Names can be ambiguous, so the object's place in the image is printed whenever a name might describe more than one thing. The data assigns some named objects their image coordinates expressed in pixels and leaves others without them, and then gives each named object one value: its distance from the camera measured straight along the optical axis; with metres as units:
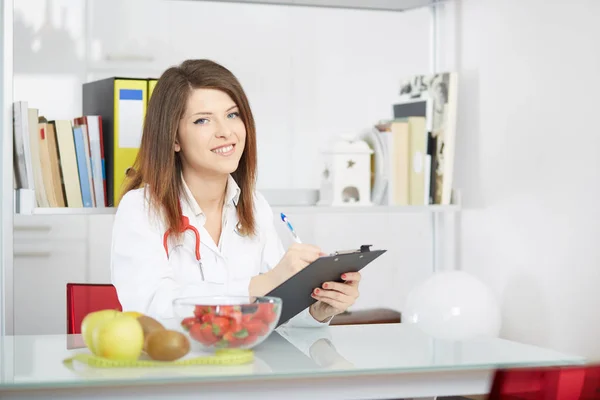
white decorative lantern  3.10
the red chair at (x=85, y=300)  2.33
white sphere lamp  2.59
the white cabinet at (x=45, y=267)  3.14
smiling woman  2.02
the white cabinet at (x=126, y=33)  3.19
